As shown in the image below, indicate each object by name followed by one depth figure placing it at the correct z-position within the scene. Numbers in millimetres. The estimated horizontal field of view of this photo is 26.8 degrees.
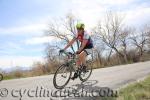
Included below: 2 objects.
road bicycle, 9750
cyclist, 10180
